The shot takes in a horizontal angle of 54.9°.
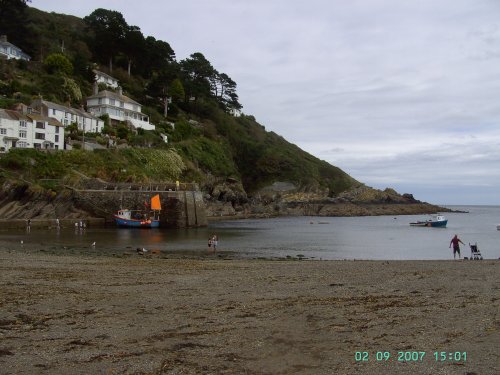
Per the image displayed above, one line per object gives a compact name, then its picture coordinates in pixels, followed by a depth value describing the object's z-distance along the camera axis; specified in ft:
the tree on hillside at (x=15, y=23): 308.19
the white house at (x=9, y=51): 288.92
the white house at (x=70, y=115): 230.48
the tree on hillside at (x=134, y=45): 339.77
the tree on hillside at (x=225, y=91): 418.92
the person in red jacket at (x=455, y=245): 98.99
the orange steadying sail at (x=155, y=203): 192.95
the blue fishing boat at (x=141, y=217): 186.60
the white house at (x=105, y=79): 313.53
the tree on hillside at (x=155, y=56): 351.25
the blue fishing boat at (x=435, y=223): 242.37
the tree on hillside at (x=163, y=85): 327.88
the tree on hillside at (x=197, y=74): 364.05
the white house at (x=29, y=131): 201.98
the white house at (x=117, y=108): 274.77
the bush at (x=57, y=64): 287.07
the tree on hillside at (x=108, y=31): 341.21
